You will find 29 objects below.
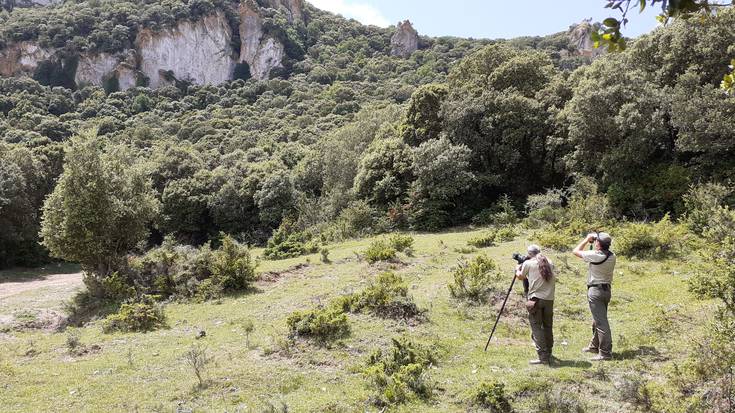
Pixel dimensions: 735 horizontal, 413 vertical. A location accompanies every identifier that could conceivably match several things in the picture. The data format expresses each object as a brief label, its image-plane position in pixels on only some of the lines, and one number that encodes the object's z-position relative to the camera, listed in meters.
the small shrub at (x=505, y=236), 18.84
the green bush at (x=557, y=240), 15.52
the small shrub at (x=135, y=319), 12.04
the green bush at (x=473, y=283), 11.35
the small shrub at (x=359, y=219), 26.11
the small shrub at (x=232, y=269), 15.05
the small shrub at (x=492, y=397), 6.06
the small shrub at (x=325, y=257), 18.25
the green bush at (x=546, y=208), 20.91
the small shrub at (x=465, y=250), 17.44
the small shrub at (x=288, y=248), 21.78
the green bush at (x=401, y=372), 6.55
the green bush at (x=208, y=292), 14.60
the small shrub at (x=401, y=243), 17.86
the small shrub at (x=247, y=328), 9.99
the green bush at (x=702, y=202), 14.86
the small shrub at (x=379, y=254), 16.45
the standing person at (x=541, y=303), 7.33
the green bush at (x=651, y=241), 13.75
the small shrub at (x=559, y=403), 5.79
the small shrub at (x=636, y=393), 5.78
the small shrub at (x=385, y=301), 10.45
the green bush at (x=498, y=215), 22.88
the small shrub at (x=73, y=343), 10.31
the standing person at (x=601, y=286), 7.36
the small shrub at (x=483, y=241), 18.31
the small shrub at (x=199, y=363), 7.50
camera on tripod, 7.90
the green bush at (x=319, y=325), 9.38
